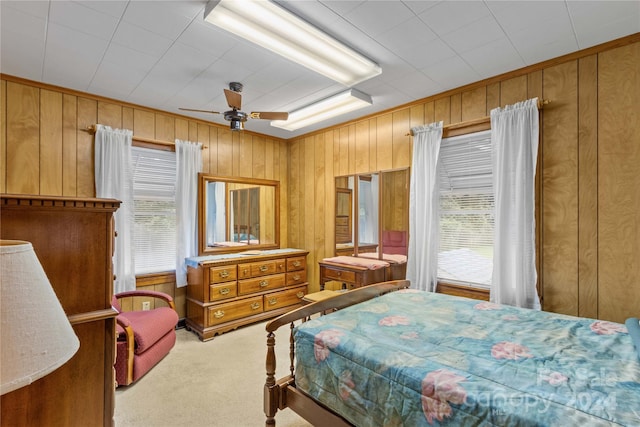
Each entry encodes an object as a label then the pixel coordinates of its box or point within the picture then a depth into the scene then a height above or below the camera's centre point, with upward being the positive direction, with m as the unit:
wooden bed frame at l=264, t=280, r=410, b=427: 1.66 -1.07
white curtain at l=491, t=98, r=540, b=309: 2.59 +0.10
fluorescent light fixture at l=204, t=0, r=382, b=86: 1.86 +1.22
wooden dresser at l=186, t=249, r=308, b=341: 3.55 -0.97
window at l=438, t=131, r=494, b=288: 3.00 +0.03
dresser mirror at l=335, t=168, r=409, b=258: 3.65 +0.00
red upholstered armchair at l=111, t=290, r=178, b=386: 2.46 -1.09
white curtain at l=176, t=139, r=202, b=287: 3.82 +0.15
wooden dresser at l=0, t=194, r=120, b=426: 1.03 -0.31
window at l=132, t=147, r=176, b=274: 3.66 +0.04
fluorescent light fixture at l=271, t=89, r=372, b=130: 3.20 +1.19
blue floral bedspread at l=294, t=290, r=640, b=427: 1.11 -0.68
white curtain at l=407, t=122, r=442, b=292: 3.23 +0.04
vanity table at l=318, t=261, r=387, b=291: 3.51 -0.74
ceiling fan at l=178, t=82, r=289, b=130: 2.75 +0.92
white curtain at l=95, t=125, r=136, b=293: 3.26 +0.30
